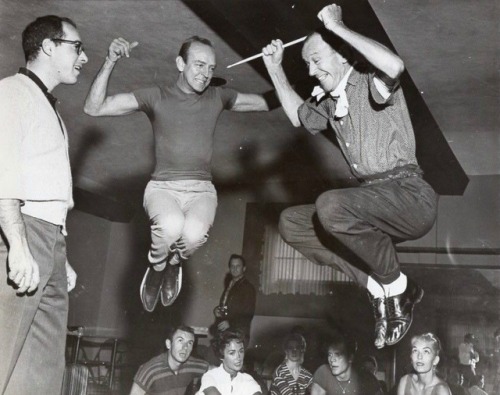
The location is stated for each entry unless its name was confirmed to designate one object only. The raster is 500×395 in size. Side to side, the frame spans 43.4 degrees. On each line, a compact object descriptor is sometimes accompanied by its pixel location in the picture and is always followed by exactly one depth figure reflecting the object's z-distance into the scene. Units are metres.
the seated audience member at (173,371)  5.17
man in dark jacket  7.51
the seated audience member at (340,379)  5.28
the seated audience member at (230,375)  4.91
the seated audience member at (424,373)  4.72
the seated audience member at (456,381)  5.50
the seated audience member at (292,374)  5.66
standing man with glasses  2.63
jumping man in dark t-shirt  3.82
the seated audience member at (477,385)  5.64
